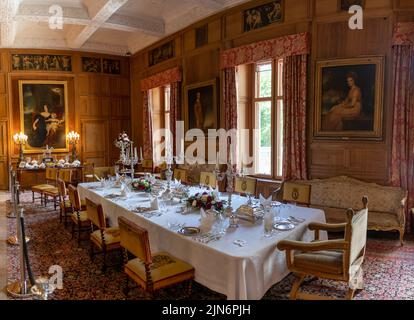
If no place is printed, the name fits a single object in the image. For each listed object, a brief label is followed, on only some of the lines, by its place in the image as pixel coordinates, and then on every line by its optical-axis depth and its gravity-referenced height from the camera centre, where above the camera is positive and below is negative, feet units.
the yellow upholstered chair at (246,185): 18.24 -2.72
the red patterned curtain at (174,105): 31.27 +2.88
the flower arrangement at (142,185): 18.52 -2.69
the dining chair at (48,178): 27.31 -3.29
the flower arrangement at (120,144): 20.83 -0.45
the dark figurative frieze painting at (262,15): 21.98 +8.07
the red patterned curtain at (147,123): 36.86 +1.47
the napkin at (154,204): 14.65 -2.95
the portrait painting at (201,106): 27.04 +2.49
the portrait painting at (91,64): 38.63 +8.36
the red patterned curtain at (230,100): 24.80 +2.63
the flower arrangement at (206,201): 13.23 -2.64
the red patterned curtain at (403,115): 17.88 +0.99
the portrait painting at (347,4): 18.95 +7.38
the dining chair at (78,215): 16.66 -4.21
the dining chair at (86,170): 33.36 -3.32
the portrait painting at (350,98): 18.88 +2.09
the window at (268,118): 23.59 +1.20
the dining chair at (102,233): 13.58 -4.23
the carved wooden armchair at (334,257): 10.03 -3.98
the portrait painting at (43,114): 36.47 +2.63
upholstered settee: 17.12 -3.64
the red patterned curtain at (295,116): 20.86 +1.20
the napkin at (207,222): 11.35 -2.91
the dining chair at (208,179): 20.81 -2.68
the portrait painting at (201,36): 27.33 +8.22
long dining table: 9.50 -3.54
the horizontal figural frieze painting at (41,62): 36.19 +8.23
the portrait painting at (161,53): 32.37 +8.35
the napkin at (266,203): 13.27 -2.69
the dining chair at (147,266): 10.02 -4.21
